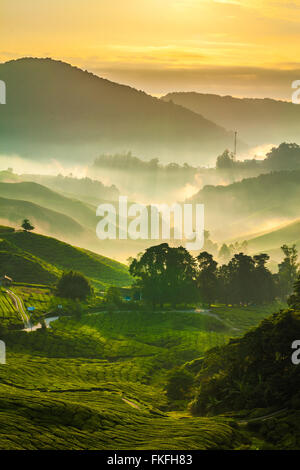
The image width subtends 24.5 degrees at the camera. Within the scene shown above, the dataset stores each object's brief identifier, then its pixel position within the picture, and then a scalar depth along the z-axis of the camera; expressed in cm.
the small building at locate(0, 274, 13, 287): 14900
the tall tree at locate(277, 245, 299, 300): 17622
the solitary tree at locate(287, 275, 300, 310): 10162
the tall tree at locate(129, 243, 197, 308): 15238
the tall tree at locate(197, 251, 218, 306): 15600
